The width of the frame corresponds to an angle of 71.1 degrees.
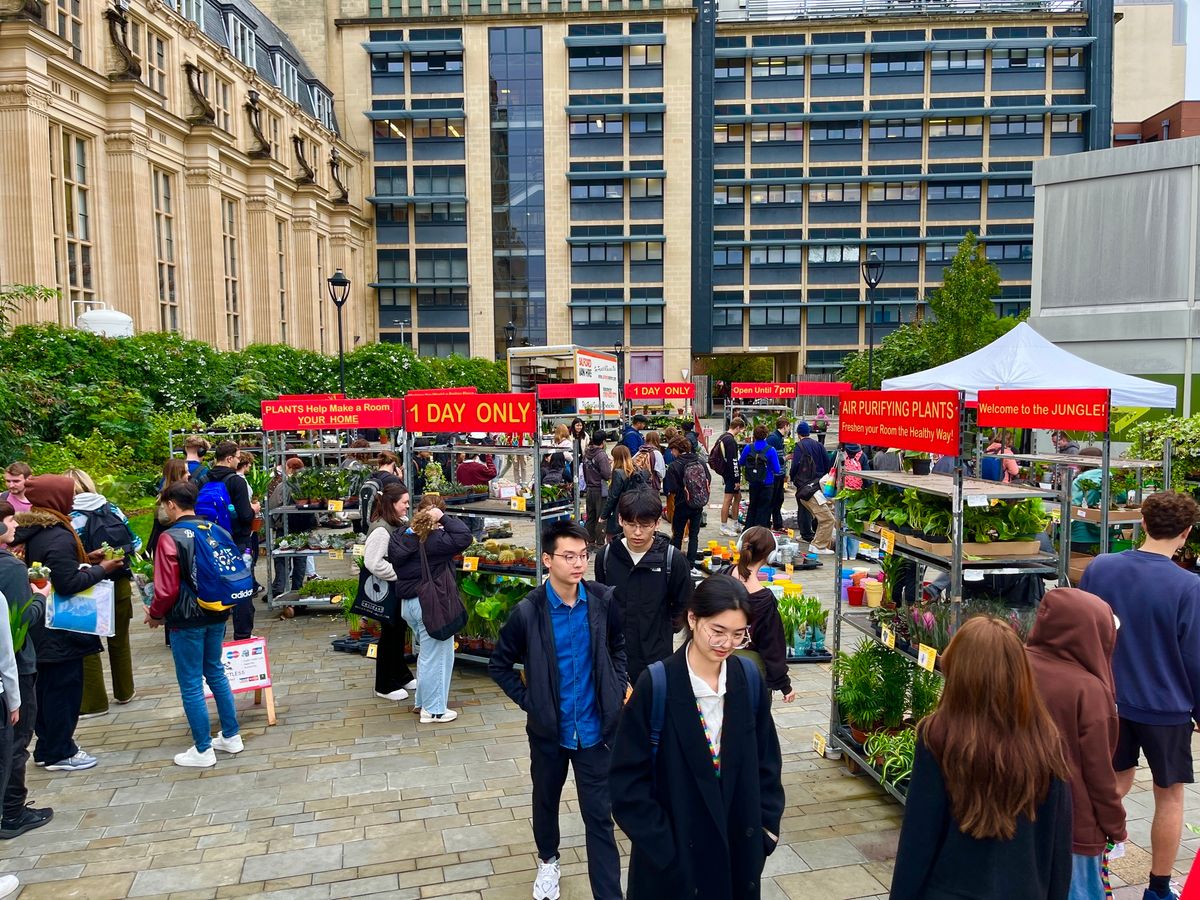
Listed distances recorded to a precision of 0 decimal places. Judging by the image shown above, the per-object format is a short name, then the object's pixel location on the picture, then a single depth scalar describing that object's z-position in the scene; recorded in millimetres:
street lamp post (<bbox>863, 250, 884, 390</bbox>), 20125
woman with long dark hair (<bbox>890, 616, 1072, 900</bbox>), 2607
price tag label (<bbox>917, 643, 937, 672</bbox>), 4930
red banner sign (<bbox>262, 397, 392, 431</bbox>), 10258
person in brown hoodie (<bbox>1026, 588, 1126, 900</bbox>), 3232
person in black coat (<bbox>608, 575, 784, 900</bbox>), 3025
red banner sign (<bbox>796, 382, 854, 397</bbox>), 21500
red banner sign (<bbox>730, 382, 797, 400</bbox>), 20406
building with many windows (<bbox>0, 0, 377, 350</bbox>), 25906
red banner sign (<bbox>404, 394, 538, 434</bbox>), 7844
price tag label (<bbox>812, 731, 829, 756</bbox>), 6312
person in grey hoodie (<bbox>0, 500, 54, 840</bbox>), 4973
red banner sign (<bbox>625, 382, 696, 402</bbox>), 22172
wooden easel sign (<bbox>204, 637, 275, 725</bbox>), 7086
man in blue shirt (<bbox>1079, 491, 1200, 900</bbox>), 4113
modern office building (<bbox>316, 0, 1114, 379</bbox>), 58719
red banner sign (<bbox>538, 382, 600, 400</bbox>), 20156
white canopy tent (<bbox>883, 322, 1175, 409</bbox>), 11094
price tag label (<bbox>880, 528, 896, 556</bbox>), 5652
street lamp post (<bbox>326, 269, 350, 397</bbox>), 23078
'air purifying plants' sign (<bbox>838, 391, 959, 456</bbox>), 5121
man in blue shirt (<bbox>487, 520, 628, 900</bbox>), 4324
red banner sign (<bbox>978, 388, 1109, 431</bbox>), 6547
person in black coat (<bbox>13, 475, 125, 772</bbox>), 6066
